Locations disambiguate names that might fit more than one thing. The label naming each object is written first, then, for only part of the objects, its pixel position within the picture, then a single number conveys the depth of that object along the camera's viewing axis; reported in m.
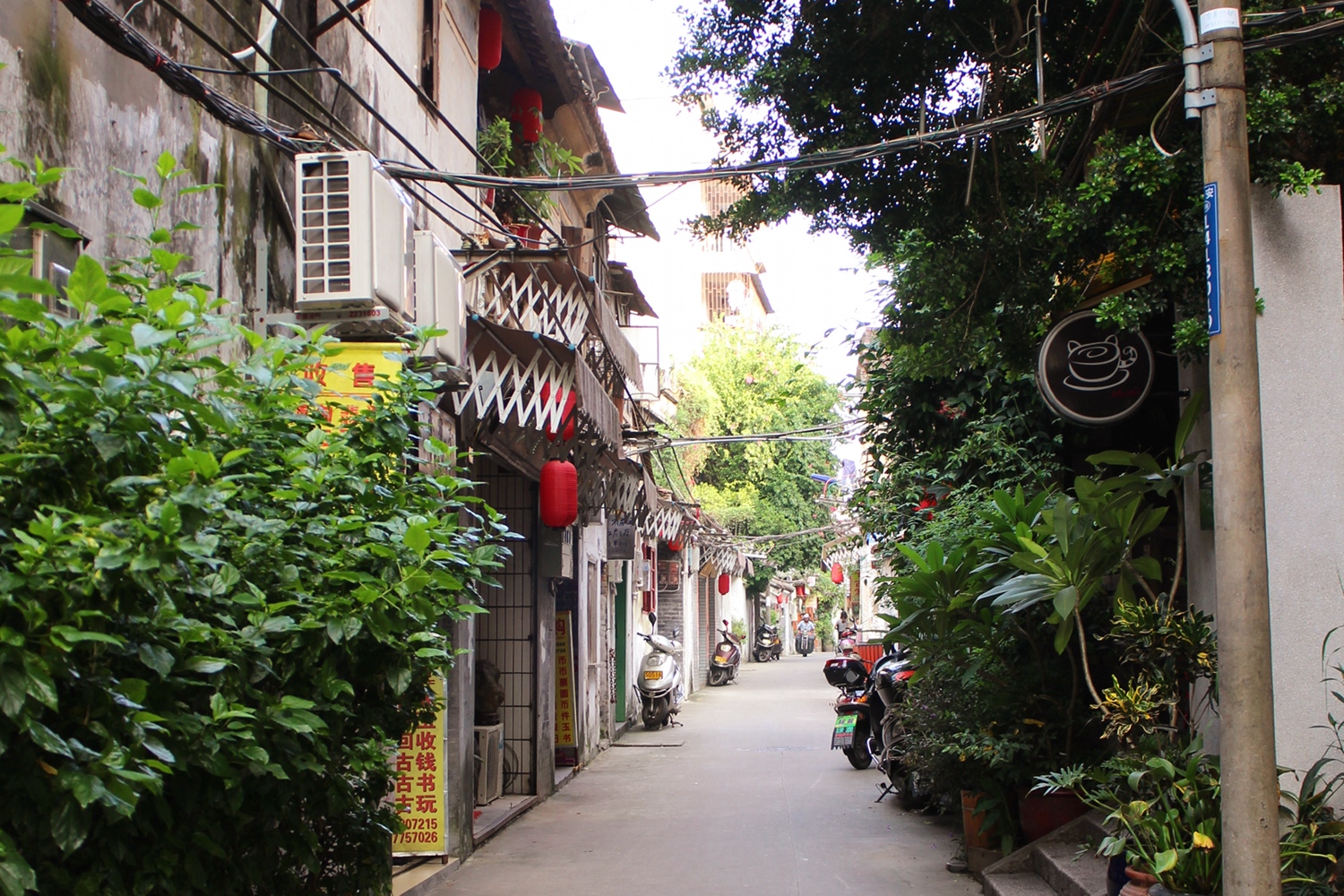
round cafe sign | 7.39
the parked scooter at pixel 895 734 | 11.02
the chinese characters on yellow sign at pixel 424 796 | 8.31
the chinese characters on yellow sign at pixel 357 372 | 5.90
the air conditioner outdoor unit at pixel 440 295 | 6.58
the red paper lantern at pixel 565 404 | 9.55
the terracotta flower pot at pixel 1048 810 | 7.72
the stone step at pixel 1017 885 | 7.09
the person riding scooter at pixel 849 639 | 15.94
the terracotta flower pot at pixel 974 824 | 8.17
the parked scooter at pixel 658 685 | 19.59
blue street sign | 4.51
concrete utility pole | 4.25
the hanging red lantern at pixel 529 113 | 12.12
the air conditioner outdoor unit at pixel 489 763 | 10.88
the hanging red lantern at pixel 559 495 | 10.84
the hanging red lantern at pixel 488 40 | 11.00
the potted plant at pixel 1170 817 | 4.94
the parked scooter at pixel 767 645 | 44.50
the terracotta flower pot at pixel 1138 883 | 5.14
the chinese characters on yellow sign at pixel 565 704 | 14.55
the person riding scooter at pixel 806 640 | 52.72
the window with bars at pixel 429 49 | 9.41
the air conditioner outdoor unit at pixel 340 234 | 5.86
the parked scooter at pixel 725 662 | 30.59
